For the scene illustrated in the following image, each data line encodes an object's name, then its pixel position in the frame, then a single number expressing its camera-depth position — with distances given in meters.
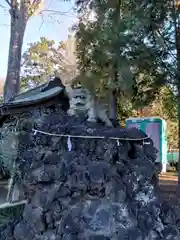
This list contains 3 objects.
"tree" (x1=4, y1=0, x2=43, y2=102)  5.98
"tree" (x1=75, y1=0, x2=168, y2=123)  3.51
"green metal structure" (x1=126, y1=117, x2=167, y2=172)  7.30
